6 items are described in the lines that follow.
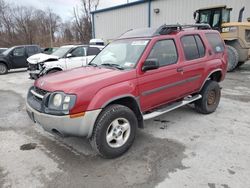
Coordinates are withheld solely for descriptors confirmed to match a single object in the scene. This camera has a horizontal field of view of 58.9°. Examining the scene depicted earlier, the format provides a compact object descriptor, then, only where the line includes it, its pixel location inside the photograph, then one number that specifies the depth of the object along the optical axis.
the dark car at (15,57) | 13.62
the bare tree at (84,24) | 42.56
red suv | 3.03
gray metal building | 17.72
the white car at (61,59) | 8.61
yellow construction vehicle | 10.46
